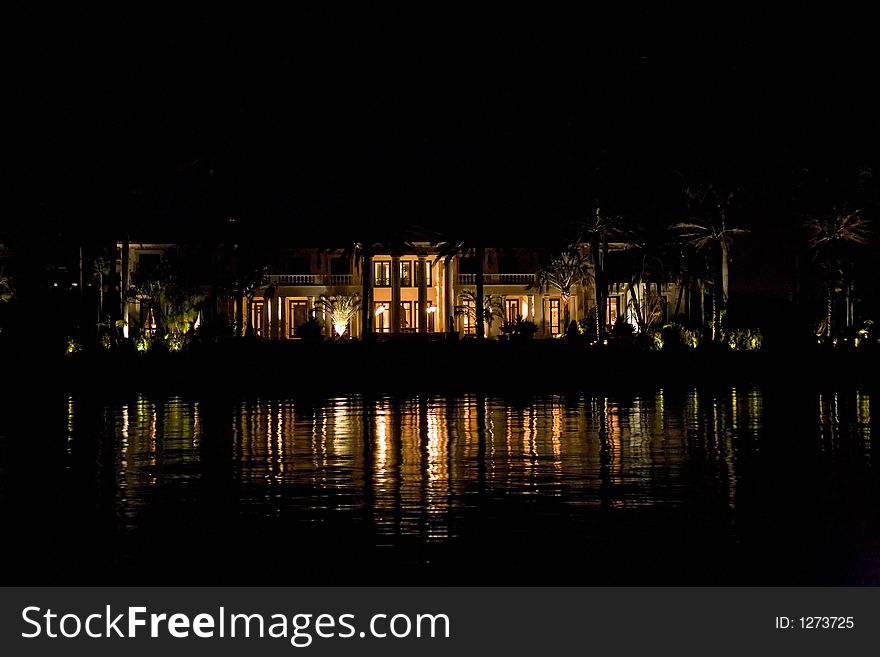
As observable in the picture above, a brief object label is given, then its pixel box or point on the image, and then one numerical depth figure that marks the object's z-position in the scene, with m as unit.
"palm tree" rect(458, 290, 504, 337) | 67.93
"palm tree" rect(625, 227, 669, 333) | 63.47
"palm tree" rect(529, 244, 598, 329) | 66.06
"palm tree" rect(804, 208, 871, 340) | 55.94
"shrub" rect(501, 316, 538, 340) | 59.16
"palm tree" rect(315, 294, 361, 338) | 66.25
